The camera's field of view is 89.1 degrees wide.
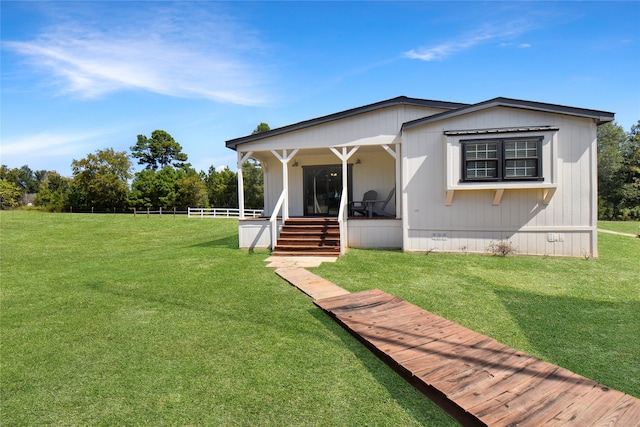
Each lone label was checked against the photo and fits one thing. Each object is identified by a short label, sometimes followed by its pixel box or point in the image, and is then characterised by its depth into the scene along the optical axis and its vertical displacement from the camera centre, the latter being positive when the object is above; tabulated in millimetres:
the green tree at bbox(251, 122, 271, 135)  30252 +7430
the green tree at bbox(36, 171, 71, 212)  38812 +1174
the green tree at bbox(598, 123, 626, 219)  26231 +1933
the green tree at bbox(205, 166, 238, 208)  34906 +1924
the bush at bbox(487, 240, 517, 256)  7929 -1089
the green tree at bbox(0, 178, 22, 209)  32406 +1515
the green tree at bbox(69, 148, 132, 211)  35188 +3263
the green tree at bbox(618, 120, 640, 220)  25125 +1768
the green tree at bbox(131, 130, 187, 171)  49094 +8638
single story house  7543 +784
